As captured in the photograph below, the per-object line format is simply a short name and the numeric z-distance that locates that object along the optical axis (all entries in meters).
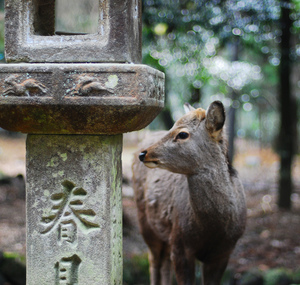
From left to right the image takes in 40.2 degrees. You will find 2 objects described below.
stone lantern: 2.12
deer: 2.70
